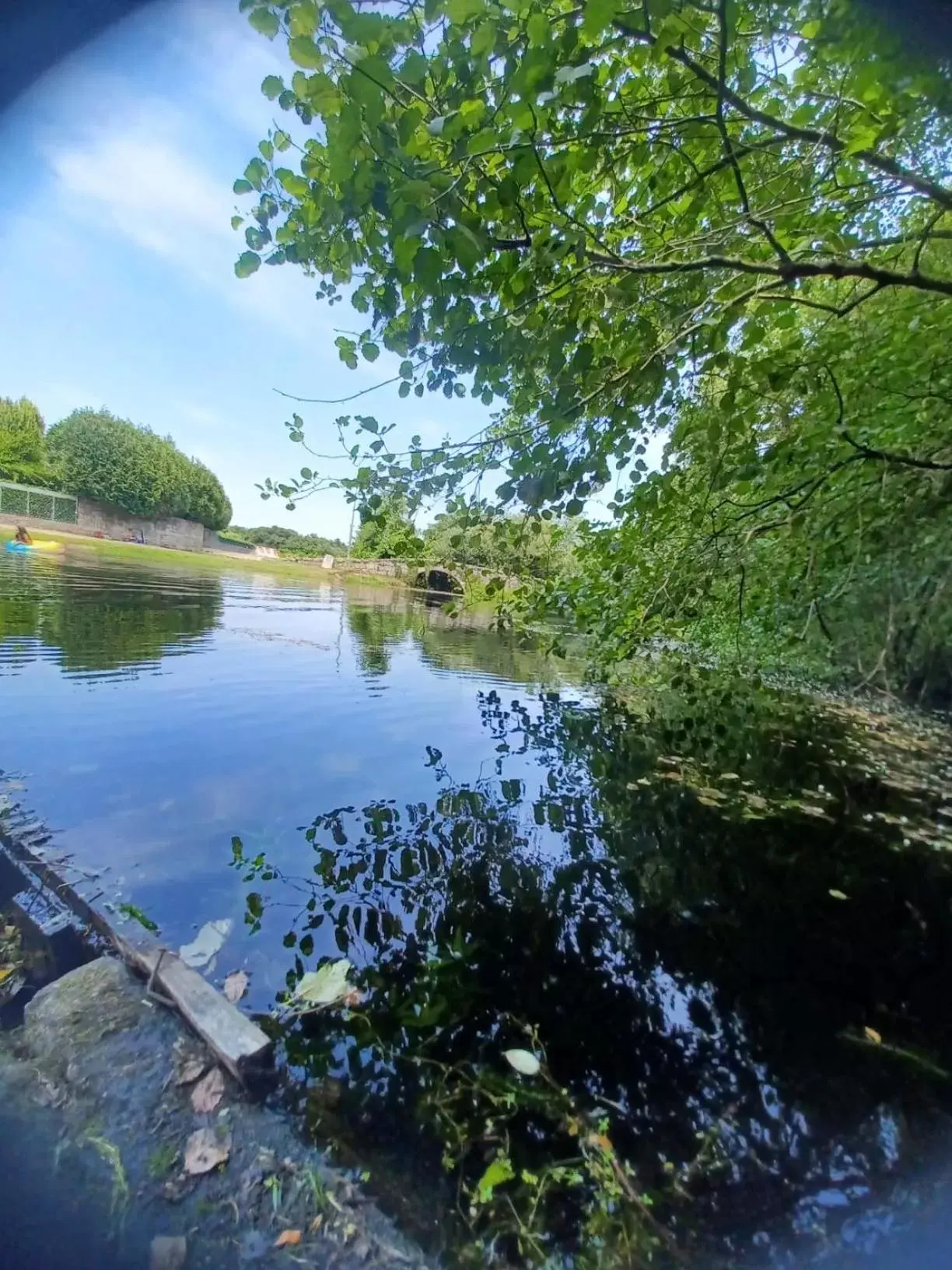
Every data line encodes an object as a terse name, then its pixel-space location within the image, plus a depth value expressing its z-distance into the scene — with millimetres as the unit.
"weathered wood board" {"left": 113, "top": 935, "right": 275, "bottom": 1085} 1614
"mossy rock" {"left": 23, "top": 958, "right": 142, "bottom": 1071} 1582
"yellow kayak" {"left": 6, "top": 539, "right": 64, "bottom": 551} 19312
